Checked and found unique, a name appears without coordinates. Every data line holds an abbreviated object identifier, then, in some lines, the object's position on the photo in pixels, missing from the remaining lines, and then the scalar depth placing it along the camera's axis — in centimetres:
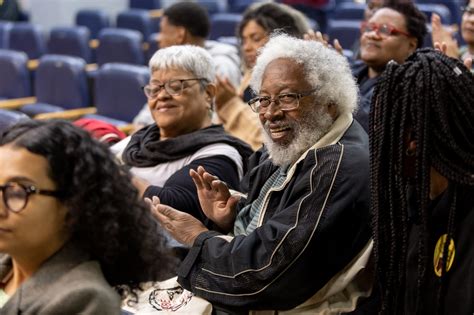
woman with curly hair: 263
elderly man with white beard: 387
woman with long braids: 337
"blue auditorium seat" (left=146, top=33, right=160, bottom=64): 1161
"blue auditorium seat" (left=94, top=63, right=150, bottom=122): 877
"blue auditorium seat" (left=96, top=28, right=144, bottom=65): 1082
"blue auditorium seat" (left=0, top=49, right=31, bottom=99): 998
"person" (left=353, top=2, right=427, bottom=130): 616
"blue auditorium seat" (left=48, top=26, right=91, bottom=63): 1151
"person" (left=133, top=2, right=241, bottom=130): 770
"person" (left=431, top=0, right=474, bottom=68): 606
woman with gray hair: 507
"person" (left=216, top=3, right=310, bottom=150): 610
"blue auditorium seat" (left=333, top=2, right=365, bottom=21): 1236
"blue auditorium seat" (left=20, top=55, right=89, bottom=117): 959
